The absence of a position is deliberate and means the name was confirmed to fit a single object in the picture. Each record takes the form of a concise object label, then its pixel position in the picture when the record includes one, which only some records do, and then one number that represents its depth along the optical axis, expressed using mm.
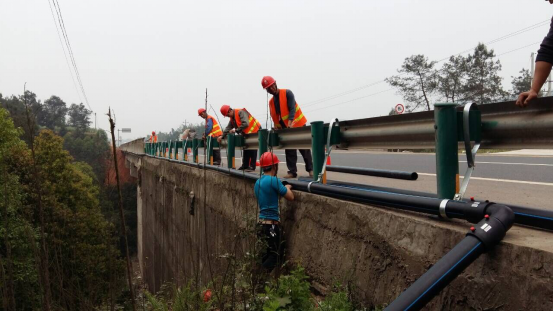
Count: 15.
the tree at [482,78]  40562
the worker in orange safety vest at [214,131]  11291
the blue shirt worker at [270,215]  4605
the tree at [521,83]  43375
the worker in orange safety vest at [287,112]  7027
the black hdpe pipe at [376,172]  4199
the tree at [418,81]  43012
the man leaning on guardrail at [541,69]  2684
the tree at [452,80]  42000
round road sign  25125
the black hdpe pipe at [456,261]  2088
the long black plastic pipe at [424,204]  2654
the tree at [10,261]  2318
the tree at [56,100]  62419
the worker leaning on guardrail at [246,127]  8938
